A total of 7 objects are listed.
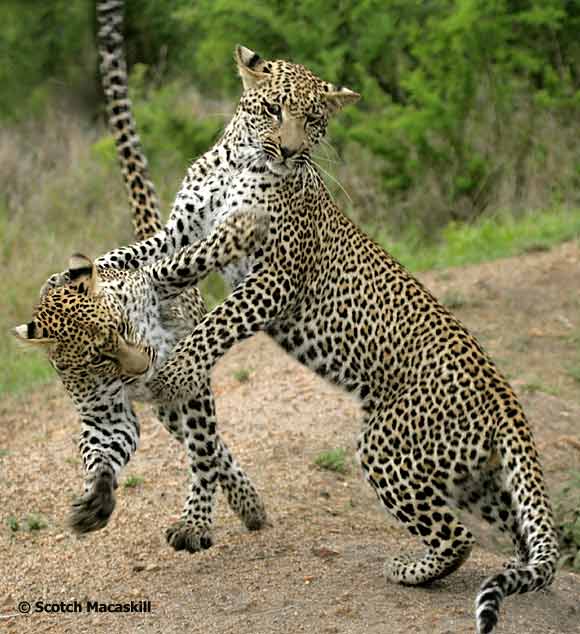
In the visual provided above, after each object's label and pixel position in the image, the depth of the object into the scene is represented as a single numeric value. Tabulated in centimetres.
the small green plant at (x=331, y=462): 1736
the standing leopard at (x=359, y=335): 1278
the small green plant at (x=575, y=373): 2095
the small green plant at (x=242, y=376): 2056
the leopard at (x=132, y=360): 1260
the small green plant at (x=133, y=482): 1678
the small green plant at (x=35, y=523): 1574
